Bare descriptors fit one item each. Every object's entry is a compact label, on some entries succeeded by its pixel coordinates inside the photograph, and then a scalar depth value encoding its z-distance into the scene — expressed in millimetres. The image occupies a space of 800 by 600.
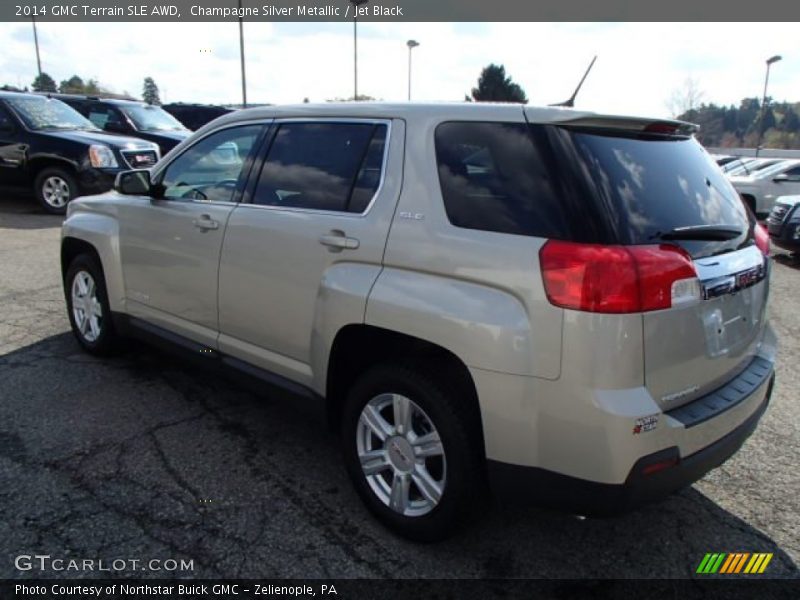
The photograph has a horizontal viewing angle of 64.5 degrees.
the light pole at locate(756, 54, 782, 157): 37031
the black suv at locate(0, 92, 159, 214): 10562
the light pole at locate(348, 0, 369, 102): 34072
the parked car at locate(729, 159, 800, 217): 14000
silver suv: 2154
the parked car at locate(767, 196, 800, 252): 9234
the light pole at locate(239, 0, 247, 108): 25180
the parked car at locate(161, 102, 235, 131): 20078
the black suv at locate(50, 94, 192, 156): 13594
